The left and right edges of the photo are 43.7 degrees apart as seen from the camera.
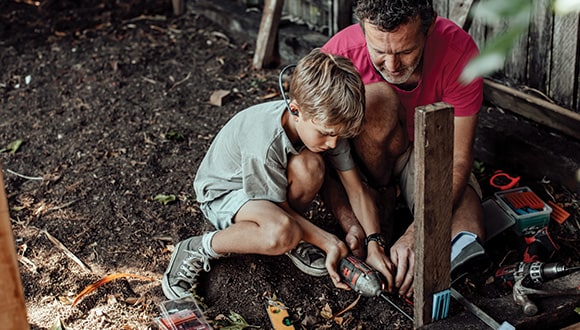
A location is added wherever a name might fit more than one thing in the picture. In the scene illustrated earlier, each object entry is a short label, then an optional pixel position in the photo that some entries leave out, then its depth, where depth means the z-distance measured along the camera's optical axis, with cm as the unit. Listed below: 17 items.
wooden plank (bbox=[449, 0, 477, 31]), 366
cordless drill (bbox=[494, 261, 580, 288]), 262
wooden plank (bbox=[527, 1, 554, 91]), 348
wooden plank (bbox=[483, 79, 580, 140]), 344
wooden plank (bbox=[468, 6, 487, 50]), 390
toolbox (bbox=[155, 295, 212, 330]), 261
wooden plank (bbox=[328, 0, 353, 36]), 462
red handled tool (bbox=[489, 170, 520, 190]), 343
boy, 256
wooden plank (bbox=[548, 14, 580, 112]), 336
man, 271
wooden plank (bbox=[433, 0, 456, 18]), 403
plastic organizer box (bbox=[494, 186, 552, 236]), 313
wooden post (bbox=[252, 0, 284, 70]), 493
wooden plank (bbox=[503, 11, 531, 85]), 370
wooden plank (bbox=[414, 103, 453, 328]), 205
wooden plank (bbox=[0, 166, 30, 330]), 146
